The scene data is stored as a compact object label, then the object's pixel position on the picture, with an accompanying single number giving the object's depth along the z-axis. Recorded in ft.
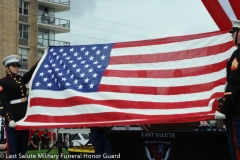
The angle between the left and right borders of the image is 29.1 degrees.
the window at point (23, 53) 163.32
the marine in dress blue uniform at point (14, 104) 23.59
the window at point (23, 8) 165.27
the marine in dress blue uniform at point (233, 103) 16.53
